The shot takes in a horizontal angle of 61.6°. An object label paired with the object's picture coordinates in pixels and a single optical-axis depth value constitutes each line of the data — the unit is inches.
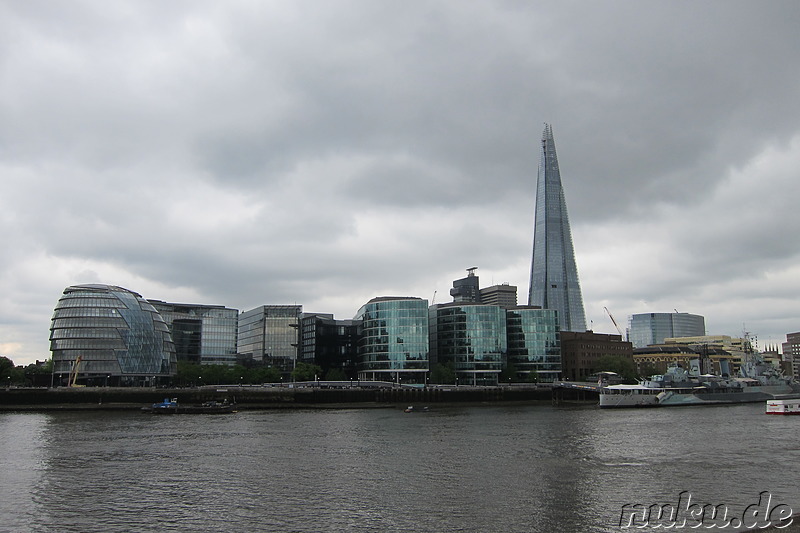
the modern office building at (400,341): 7544.3
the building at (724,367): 6968.5
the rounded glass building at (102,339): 7062.0
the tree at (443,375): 7381.9
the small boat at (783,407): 4286.4
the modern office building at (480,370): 7810.0
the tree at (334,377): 7765.8
